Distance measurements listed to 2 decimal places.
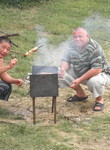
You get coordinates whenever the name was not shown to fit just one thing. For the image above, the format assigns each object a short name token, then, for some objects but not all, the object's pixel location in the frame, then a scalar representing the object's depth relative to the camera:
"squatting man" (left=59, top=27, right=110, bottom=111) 8.31
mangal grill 7.49
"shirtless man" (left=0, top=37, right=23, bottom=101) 7.62
